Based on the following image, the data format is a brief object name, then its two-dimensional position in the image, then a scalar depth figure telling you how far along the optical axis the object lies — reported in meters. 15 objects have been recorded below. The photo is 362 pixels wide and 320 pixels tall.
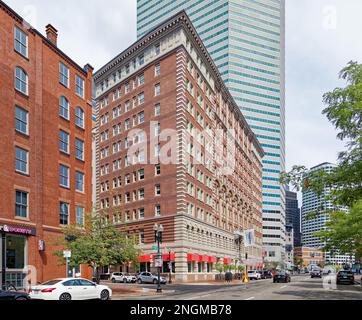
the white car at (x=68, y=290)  20.45
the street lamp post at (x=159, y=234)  34.88
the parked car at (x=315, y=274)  80.56
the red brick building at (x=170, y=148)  60.59
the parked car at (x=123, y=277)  57.47
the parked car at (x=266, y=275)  81.56
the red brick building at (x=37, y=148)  33.81
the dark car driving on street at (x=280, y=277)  52.69
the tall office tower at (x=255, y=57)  148.62
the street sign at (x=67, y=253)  27.42
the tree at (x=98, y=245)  30.02
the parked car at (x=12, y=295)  16.92
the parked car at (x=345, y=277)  48.04
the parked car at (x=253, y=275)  72.94
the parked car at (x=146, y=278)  55.17
